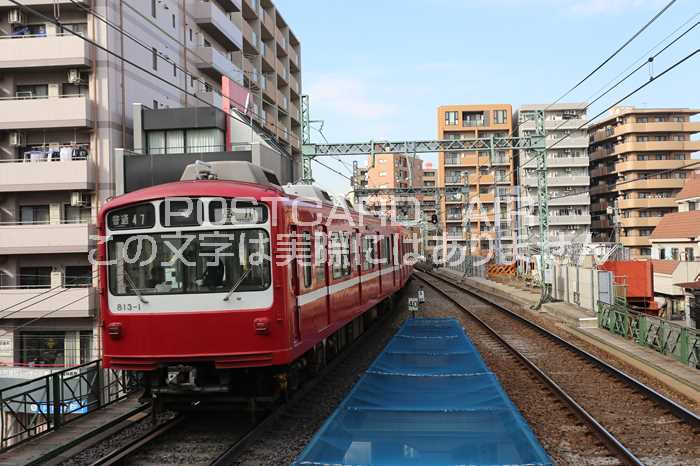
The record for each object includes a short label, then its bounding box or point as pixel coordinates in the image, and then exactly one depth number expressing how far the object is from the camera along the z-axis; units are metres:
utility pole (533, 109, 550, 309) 21.64
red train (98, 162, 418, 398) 6.70
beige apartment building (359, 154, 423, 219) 79.20
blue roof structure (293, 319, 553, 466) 5.43
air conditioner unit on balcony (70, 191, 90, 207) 22.80
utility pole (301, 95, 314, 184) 24.39
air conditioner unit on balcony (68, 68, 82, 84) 22.59
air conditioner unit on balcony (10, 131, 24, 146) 23.17
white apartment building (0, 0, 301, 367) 22.50
